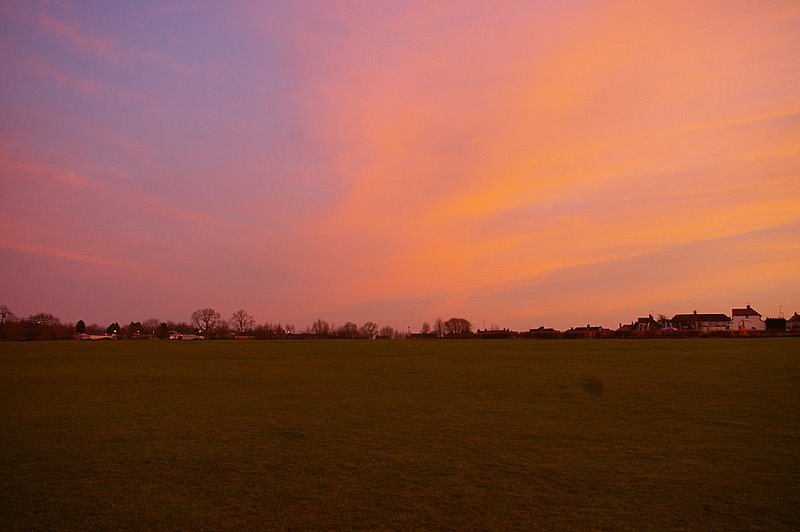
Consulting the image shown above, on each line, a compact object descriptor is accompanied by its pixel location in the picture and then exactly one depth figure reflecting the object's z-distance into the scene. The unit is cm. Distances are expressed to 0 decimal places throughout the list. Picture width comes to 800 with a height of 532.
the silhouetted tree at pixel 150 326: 15068
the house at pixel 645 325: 15762
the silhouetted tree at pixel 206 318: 17700
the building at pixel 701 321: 14705
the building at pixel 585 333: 8812
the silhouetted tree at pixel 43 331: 9206
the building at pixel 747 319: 14312
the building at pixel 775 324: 13699
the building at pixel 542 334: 9132
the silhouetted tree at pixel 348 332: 13712
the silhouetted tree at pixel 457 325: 16736
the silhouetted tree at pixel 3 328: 8714
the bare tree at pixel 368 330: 15294
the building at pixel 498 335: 9664
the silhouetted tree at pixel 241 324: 17890
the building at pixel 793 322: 14156
